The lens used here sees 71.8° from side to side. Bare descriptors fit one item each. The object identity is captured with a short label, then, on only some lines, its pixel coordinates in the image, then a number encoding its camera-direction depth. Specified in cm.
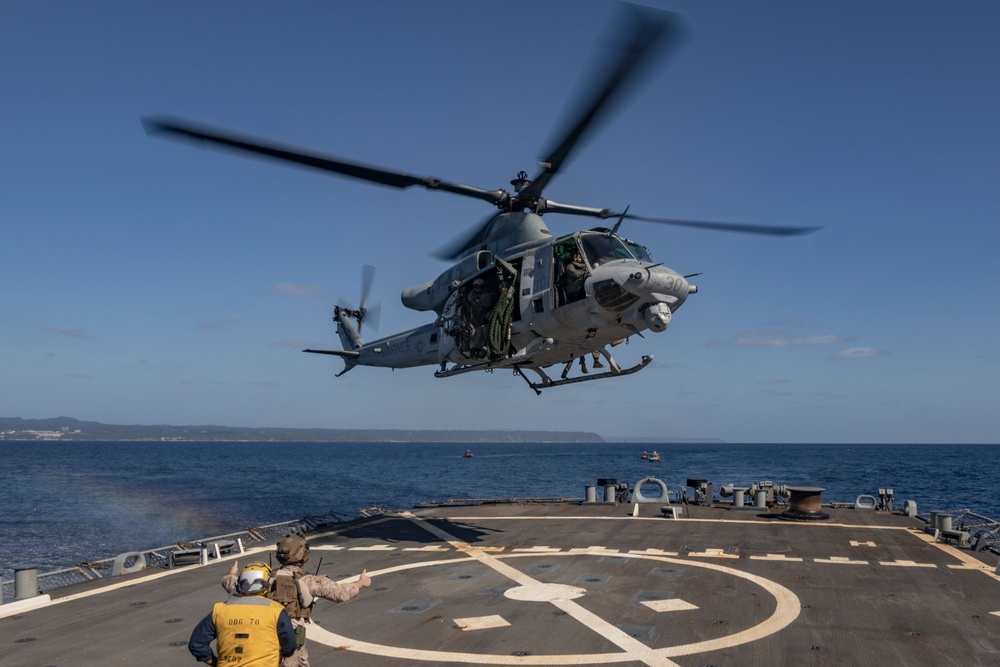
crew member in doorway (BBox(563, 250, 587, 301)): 1759
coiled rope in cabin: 1922
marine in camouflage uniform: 647
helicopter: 1661
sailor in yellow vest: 546
